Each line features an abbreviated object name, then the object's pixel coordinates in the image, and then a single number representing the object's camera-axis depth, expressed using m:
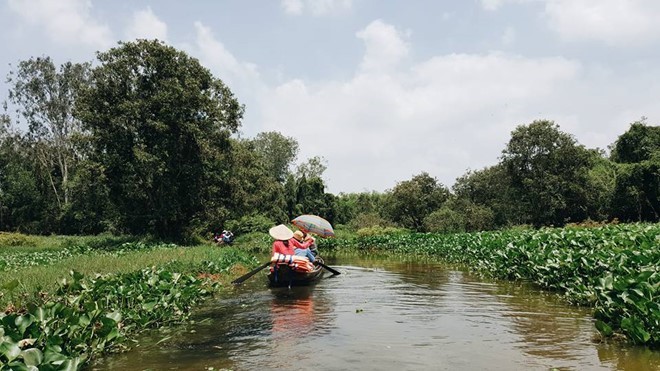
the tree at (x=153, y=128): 26.44
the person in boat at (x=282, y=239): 13.30
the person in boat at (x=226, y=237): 31.14
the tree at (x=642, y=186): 32.50
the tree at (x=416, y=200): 42.28
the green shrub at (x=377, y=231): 37.16
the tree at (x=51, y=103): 43.69
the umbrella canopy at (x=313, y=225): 18.28
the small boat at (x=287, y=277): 13.80
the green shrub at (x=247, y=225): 38.28
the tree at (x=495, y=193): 40.22
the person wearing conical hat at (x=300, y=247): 14.99
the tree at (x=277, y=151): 59.12
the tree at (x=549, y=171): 36.81
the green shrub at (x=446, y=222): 37.96
